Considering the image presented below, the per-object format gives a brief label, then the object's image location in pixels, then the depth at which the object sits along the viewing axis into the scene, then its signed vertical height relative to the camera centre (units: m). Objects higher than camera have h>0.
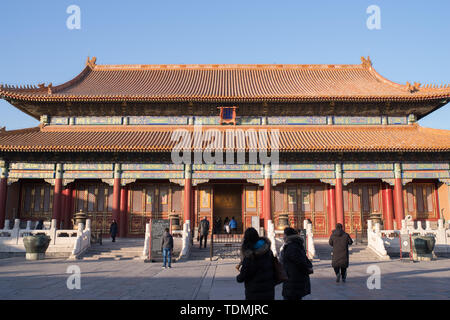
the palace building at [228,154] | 19.23 +2.94
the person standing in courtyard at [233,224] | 19.30 -0.59
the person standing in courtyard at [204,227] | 15.59 -0.60
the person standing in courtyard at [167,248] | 11.84 -1.12
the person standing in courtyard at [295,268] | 5.30 -0.79
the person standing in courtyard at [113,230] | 17.36 -0.80
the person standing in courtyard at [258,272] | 4.25 -0.67
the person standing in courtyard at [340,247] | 8.64 -0.80
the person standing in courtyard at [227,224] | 19.62 -0.65
